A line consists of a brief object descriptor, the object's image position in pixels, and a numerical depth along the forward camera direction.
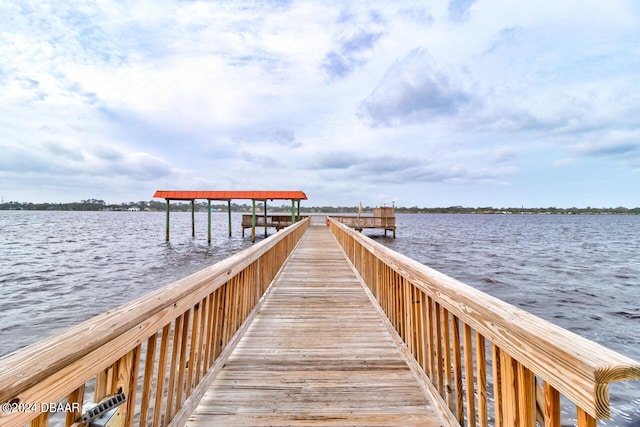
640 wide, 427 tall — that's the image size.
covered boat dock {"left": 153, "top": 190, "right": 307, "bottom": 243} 25.43
